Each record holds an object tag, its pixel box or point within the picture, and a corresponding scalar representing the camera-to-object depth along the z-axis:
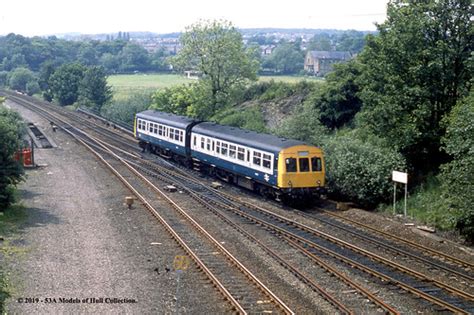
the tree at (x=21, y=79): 115.12
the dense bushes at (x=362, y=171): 27.50
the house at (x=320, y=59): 125.11
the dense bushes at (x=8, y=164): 25.86
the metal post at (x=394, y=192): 26.45
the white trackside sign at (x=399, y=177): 25.66
